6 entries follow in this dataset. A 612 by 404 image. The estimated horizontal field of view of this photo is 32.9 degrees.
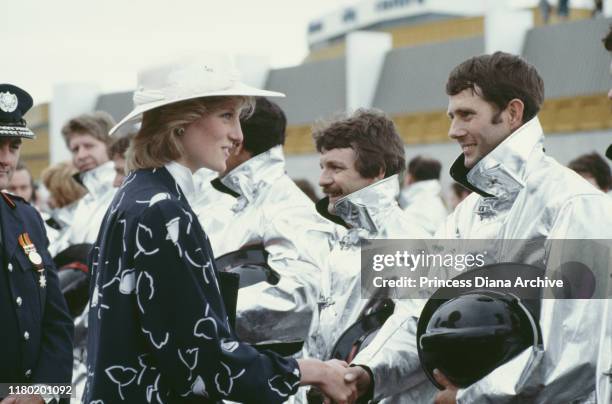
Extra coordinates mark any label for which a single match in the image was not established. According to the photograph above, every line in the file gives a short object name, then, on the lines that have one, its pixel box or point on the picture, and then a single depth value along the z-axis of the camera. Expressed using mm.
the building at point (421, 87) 28008
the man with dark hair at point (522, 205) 3258
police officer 3982
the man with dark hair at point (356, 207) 4379
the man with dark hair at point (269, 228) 4793
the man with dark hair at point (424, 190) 9320
